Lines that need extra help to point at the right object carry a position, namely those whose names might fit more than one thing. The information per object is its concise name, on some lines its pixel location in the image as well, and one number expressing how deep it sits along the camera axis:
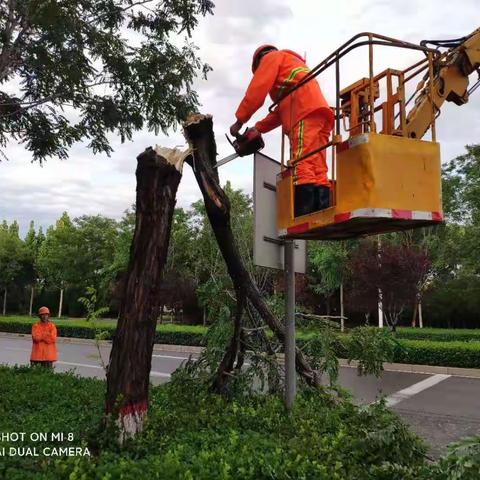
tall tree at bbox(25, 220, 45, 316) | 42.22
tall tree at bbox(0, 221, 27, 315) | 40.84
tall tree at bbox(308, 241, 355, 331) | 24.11
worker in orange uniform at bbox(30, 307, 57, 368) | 8.74
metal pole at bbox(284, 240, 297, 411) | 4.21
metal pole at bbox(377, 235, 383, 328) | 18.68
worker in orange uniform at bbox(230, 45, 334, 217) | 3.88
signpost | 4.01
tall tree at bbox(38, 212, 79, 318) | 34.78
